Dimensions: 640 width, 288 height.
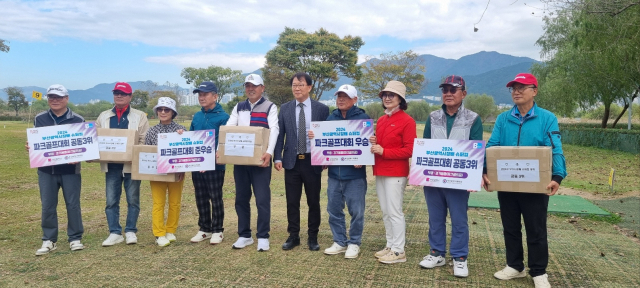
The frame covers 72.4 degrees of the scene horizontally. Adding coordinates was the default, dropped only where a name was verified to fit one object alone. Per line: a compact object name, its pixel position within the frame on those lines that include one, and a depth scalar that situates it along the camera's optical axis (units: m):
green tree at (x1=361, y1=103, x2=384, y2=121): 72.57
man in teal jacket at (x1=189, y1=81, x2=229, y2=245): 5.24
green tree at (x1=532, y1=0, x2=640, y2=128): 12.60
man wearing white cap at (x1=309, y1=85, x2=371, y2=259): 4.66
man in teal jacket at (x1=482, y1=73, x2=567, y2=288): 3.80
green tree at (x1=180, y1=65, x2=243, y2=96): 77.96
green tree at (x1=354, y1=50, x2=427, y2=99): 56.88
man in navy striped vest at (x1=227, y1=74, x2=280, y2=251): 5.00
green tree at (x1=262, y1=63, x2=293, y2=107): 49.62
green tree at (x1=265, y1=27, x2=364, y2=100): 50.03
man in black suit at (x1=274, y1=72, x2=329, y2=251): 4.89
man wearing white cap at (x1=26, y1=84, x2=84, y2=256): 5.05
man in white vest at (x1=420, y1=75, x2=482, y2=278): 4.13
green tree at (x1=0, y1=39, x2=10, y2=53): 25.33
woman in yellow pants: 5.14
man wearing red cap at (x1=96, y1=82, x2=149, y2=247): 5.29
